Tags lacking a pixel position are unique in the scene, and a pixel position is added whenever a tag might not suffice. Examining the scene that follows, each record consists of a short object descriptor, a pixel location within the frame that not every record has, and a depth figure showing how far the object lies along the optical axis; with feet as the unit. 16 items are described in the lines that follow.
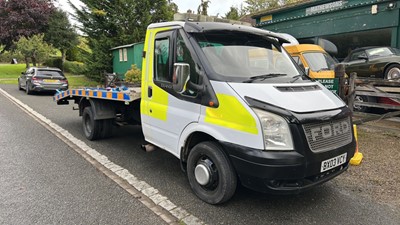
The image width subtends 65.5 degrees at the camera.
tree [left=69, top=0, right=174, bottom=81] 76.43
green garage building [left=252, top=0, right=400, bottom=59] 41.75
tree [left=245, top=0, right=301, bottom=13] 153.89
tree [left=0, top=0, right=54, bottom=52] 100.63
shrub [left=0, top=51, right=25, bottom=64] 176.55
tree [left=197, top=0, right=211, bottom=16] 57.51
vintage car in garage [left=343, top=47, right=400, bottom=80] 32.24
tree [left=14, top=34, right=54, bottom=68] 90.74
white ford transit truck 10.28
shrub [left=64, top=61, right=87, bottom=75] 80.14
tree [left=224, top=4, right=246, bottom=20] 162.50
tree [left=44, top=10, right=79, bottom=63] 108.06
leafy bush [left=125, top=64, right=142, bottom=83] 51.13
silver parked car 51.42
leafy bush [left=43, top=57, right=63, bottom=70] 121.39
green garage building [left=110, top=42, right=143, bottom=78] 71.05
